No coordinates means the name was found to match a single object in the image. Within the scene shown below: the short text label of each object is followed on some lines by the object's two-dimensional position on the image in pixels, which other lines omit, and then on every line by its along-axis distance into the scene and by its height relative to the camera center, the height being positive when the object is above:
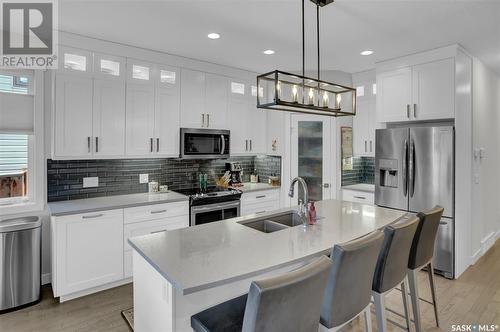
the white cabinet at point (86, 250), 2.93 -0.88
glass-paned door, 4.64 +0.19
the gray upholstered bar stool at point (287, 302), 1.18 -0.57
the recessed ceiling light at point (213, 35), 3.21 +1.41
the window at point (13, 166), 3.20 -0.01
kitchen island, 1.54 -0.53
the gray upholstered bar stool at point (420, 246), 2.27 -0.63
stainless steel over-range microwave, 3.99 +0.31
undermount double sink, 2.55 -0.51
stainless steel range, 3.76 -0.51
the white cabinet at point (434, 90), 3.52 +0.92
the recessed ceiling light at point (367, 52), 3.72 +1.43
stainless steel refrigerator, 3.51 -0.11
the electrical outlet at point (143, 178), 4.00 -0.17
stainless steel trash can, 2.82 -0.95
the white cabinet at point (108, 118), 3.38 +0.55
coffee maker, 4.77 -0.11
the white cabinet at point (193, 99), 4.00 +0.91
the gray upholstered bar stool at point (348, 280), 1.55 -0.62
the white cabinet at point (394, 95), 3.91 +0.95
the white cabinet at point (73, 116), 3.14 +0.53
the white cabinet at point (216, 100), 4.23 +0.95
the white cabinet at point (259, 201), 4.33 -0.54
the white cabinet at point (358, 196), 4.39 -0.47
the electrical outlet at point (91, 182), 3.58 -0.20
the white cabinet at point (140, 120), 3.60 +0.56
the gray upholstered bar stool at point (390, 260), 1.95 -0.64
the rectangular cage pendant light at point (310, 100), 2.10 +0.52
